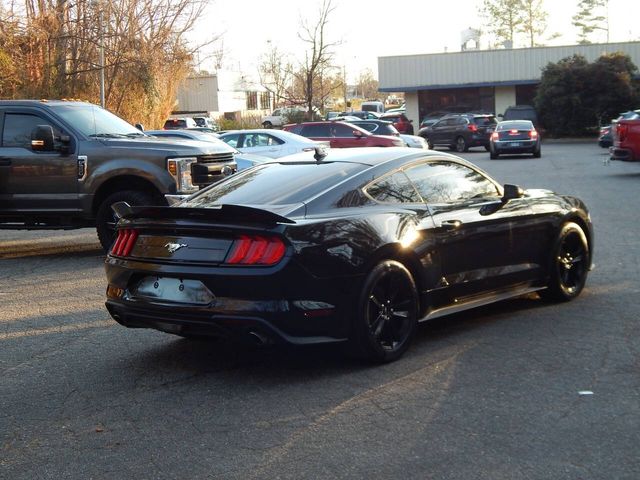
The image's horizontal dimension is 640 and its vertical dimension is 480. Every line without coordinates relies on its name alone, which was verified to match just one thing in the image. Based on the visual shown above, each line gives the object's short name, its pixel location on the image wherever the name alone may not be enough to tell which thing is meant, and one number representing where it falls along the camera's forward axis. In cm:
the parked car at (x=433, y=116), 4994
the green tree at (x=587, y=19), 10556
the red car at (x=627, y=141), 2047
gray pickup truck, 1153
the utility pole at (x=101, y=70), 2948
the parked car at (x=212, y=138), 1848
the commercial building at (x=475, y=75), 5181
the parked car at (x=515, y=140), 3194
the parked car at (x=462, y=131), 3784
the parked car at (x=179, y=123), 4172
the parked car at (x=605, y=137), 3003
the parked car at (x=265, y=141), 2211
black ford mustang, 564
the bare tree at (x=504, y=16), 9588
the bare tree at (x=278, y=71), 5419
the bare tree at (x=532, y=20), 9700
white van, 7300
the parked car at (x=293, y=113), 4802
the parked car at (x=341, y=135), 2889
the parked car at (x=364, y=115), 5377
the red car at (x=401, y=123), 4544
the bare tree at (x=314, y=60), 4492
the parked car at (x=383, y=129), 3234
